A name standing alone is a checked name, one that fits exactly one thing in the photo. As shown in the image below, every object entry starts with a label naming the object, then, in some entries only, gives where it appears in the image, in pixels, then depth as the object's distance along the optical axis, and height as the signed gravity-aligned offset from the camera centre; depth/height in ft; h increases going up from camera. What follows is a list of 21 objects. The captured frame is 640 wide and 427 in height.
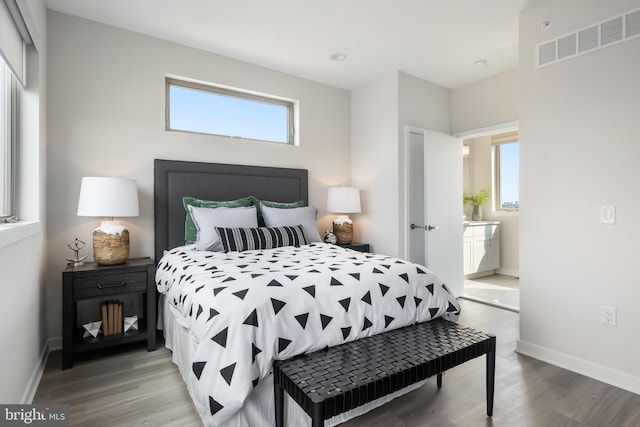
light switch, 7.27 -0.06
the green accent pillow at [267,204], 11.04 +0.31
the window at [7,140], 6.35 +1.53
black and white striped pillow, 8.96 -0.67
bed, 4.85 -1.65
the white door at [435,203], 12.71 +0.40
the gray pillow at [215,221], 9.03 -0.20
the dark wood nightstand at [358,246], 12.62 -1.26
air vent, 7.07 +3.97
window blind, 5.52 +3.27
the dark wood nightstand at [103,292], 7.87 -1.94
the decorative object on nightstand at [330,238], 12.69 -0.94
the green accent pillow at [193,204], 9.95 +0.25
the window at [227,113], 10.96 +3.62
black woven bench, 4.31 -2.27
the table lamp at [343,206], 12.79 +0.28
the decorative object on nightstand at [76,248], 8.81 -0.91
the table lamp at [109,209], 8.26 +0.14
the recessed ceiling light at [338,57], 11.22 +5.35
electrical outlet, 7.27 -2.28
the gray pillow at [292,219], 10.53 -0.17
